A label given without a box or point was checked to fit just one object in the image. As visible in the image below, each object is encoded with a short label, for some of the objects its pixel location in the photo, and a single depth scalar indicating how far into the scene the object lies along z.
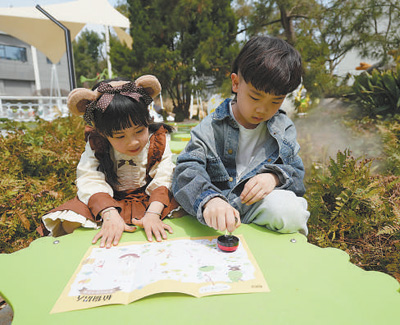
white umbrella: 4.39
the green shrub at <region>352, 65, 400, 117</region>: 3.37
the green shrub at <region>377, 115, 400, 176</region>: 1.86
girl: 1.12
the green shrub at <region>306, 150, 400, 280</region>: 1.27
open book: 0.73
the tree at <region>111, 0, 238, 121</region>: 6.02
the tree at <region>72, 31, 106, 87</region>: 22.61
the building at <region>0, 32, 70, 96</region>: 17.73
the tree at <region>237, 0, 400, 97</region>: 3.80
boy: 1.04
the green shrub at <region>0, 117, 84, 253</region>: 1.49
